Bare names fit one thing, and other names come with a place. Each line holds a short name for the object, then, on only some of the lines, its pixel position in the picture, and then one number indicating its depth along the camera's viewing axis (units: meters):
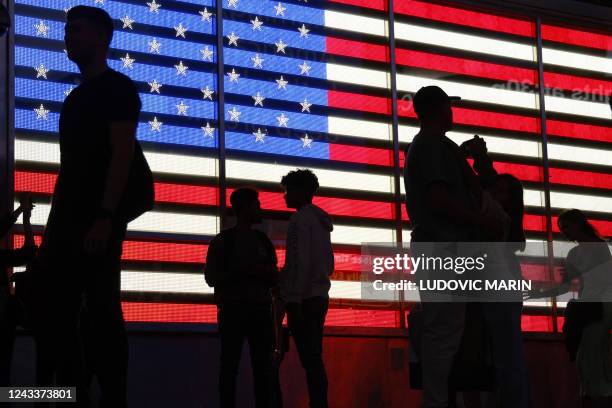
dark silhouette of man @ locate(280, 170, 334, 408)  6.60
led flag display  8.01
